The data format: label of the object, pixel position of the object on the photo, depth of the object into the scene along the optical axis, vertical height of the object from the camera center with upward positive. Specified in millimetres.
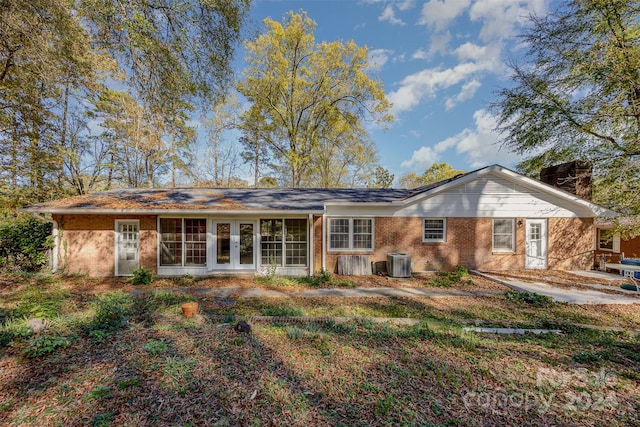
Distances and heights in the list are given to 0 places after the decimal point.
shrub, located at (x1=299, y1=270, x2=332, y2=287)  9120 -2465
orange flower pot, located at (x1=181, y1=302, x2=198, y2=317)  5562 -2091
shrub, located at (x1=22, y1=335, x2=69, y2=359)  3635 -1940
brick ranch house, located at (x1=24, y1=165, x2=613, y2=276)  9992 -739
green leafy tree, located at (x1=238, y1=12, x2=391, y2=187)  19344 +9607
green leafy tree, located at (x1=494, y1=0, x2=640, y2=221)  9406 +4997
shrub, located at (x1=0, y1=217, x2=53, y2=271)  10188 -1446
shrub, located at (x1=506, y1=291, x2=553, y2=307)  7129 -2443
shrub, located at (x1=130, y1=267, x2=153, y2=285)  8938 -2270
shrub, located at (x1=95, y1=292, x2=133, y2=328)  4715 -1985
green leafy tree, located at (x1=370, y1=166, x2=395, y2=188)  27562 +3493
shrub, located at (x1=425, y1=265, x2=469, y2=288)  9102 -2476
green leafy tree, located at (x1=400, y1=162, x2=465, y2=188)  34469 +5201
